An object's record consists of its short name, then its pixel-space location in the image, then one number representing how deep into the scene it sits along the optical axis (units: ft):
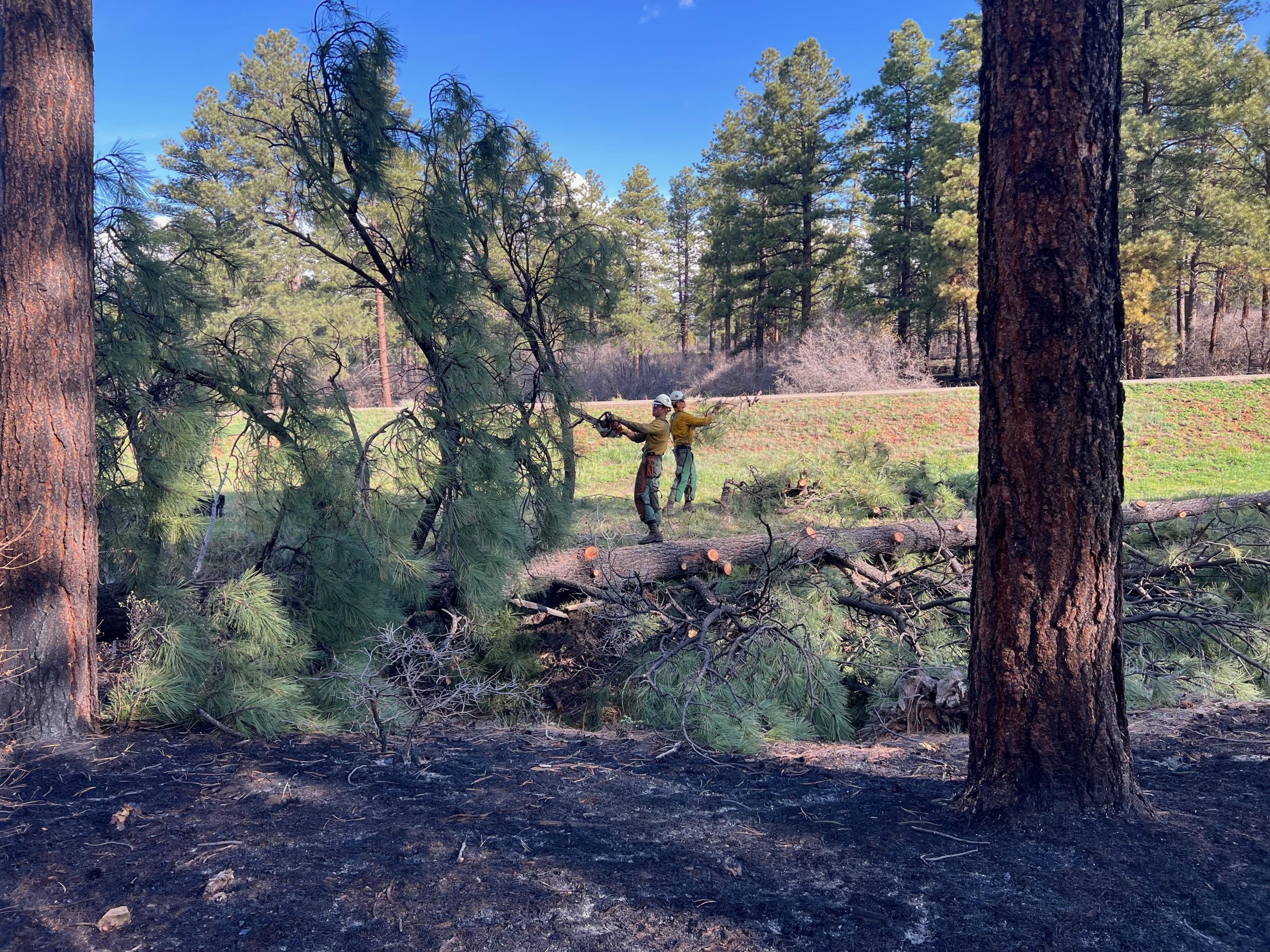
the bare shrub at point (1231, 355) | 67.67
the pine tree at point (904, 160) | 80.33
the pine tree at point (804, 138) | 81.66
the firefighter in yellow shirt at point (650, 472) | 25.70
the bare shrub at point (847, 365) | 66.28
